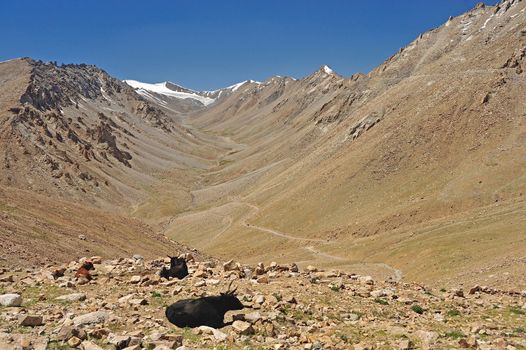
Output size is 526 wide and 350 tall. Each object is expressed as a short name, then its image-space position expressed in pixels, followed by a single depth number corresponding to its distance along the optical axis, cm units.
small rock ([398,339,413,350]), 1505
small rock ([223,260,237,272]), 2492
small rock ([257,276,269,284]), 2208
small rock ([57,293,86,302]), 1889
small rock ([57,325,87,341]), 1452
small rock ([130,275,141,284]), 2178
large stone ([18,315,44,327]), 1568
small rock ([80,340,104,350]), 1382
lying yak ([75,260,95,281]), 2241
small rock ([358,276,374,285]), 2425
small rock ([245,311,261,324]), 1655
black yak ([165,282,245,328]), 1627
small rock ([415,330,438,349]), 1519
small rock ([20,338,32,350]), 1349
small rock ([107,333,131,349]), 1415
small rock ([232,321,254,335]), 1559
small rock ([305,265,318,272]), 2620
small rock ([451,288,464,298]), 2370
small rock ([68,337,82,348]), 1406
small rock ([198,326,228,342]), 1504
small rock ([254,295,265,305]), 1835
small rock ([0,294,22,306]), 1777
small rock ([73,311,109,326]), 1584
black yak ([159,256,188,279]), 2306
